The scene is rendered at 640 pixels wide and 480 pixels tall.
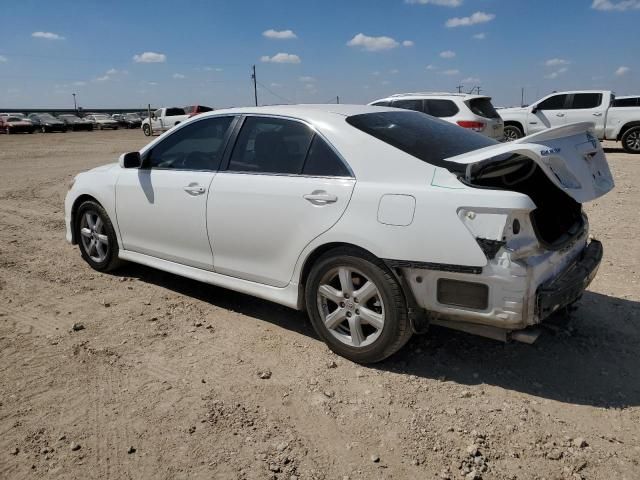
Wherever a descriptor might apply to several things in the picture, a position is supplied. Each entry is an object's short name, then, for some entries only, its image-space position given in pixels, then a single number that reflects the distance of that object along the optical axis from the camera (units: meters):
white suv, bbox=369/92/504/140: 12.05
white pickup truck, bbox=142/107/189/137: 31.91
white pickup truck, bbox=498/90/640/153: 15.12
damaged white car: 2.80
